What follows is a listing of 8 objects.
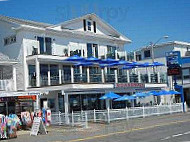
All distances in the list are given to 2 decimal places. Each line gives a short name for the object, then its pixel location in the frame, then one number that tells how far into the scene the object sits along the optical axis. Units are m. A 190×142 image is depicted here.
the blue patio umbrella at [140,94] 31.33
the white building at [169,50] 50.52
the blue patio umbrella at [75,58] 30.40
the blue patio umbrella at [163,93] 33.91
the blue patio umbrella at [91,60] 31.02
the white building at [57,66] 30.14
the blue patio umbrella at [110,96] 29.08
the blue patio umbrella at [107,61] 32.09
